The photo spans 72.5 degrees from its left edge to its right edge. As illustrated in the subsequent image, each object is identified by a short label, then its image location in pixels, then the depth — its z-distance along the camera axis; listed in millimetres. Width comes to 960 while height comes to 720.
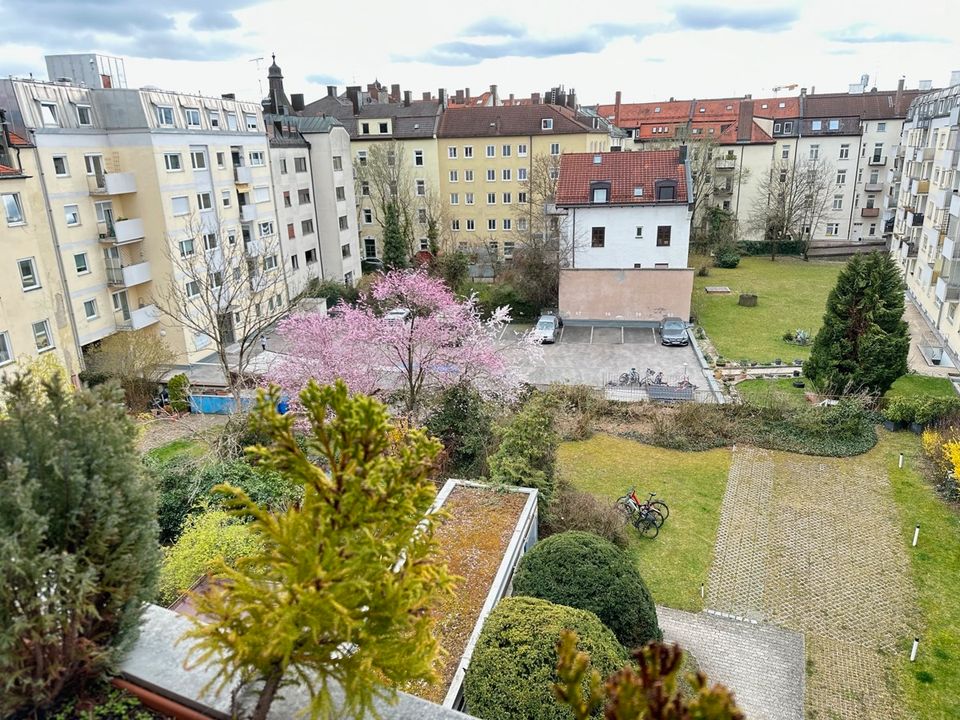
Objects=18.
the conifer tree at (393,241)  48031
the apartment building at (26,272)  23938
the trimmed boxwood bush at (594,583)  12031
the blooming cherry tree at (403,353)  21328
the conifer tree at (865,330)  23781
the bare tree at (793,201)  57750
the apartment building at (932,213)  32844
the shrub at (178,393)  27641
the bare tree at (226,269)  30875
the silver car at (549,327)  36203
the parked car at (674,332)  35094
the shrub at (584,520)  16797
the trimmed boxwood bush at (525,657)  9111
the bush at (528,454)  16531
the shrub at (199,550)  11551
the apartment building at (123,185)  26844
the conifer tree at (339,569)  4879
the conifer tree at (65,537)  4969
